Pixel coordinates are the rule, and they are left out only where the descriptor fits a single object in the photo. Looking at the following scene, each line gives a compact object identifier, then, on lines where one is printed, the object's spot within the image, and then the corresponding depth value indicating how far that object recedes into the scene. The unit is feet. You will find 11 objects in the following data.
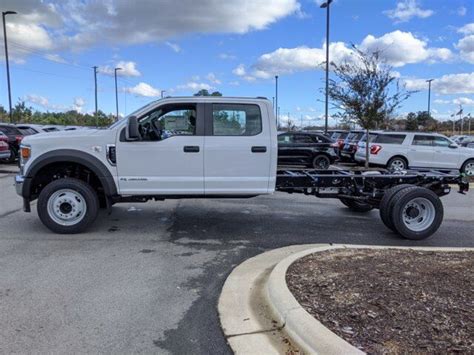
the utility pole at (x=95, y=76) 180.30
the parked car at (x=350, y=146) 69.77
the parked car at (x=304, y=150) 64.85
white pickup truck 23.06
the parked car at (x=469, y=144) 74.26
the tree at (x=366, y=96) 59.11
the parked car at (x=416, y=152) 60.54
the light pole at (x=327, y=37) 75.20
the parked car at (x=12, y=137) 61.82
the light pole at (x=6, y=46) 98.02
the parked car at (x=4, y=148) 53.57
